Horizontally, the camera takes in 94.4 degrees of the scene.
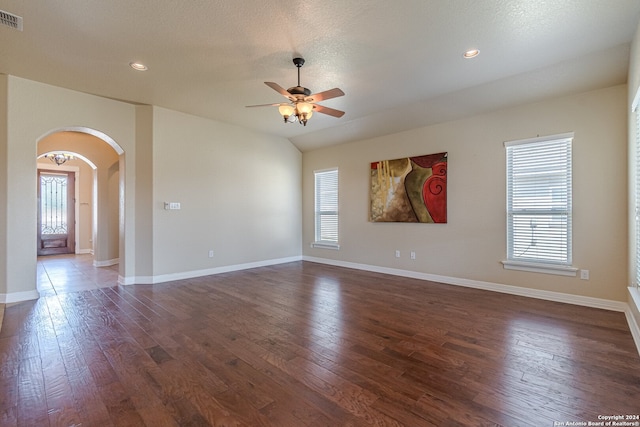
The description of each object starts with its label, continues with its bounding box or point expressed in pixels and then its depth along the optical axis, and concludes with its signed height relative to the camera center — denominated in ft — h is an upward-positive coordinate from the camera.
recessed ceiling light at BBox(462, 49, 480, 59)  10.61 +5.74
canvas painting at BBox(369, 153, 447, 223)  16.90 +1.32
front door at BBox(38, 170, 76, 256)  26.86 -0.16
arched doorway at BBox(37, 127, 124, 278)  21.08 +2.24
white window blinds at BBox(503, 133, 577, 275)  13.17 +0.32
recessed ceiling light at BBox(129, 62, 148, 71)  11.59 +5.77
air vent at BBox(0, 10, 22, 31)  8.68 +5.75
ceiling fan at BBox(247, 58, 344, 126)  10.39 +4.03
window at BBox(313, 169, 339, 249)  22.59 +0.16
